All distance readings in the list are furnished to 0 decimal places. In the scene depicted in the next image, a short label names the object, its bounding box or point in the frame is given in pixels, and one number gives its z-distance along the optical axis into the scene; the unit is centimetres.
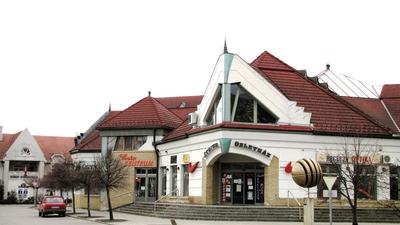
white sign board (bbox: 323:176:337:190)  2028
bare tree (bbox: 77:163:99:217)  3864
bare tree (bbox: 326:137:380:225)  2655
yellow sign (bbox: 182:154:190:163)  3966
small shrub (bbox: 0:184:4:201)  8214
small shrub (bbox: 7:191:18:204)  8131
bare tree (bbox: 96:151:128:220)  3580
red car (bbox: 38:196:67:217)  4153
